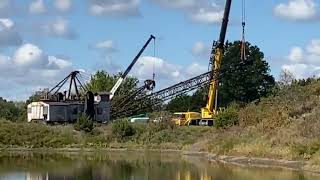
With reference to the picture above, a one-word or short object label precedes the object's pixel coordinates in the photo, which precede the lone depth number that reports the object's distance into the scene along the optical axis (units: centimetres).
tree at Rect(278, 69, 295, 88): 12474
